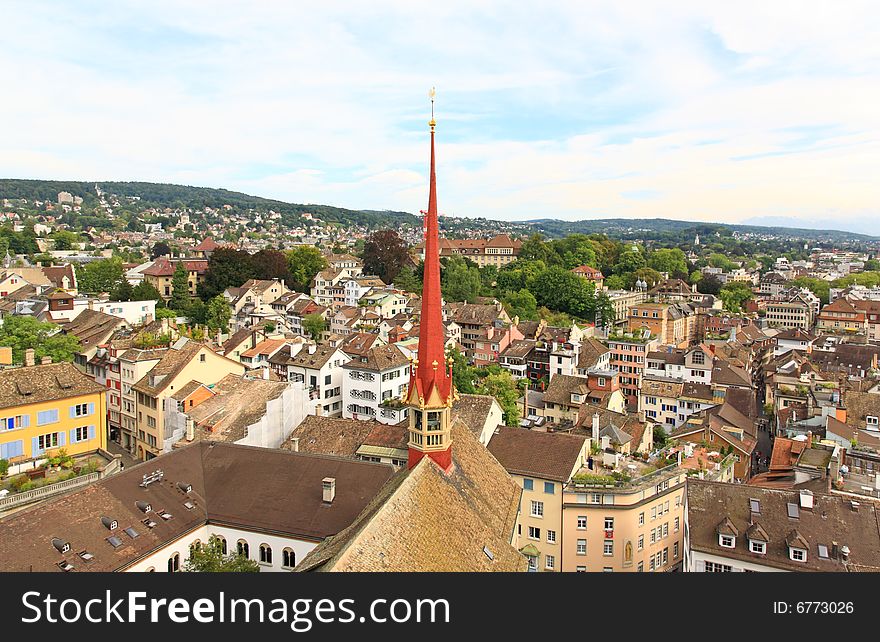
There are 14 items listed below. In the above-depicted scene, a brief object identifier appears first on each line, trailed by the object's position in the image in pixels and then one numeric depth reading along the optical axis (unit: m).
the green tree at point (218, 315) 87.44
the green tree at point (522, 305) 110.56
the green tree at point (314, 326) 90.62
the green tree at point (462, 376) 62.41
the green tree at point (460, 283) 115.19
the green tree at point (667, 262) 189.50
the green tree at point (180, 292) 98.54
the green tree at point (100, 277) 97.12
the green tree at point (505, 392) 59.03
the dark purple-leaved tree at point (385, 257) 130.00
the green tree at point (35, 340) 48.62
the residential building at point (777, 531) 29.14
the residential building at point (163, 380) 44.47
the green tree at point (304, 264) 122.25
